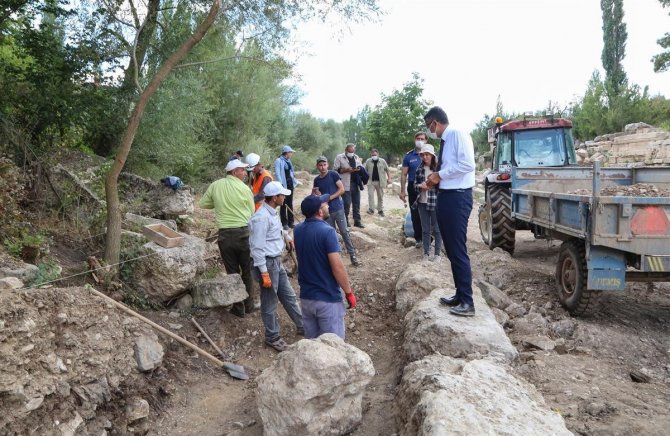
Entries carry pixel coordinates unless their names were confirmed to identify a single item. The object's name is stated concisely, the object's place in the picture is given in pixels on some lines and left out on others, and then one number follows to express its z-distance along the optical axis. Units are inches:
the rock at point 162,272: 195.0
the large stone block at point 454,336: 142.3
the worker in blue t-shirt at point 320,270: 145.7
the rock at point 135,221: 248.4
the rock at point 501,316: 187.6
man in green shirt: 209.5
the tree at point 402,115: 779.4
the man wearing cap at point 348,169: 376.8
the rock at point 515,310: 201.3
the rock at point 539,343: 166.7
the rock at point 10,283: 142.1
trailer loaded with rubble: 179.8
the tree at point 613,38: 1395.2
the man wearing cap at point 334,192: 281.6
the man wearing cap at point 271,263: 181.6
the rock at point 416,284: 209.1
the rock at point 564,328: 190.5
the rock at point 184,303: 202.2
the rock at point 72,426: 122.8
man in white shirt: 148.3
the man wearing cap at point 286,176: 320.3
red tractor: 343.6
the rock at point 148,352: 154.8
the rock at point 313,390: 111.7
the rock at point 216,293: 204.7
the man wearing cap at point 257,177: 254.2
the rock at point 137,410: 140.2
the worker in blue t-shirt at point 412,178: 300.5
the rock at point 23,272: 156.8
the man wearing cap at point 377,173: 469.1
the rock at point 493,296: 208.4
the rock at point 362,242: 341.7
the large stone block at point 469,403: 86.2
